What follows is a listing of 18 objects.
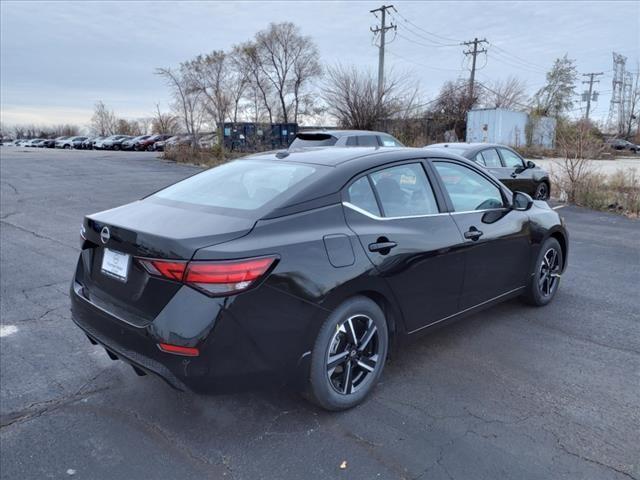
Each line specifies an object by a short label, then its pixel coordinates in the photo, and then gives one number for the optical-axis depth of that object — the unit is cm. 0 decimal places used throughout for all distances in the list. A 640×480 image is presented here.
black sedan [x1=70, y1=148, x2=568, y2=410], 244
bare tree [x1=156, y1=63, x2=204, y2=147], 5184
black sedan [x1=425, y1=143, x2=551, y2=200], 1004
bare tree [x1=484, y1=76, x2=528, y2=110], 4241
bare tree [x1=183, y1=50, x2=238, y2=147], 4950
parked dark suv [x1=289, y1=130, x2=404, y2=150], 1101
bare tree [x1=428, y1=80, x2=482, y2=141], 3690
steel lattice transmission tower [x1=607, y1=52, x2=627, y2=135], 5747
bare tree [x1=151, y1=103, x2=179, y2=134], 6681
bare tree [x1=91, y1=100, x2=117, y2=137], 9419
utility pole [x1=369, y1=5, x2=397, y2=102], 2945
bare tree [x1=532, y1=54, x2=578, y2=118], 4753
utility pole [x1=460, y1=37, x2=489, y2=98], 4250
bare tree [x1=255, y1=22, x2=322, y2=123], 4931
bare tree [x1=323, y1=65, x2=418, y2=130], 2947
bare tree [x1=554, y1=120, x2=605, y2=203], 1170
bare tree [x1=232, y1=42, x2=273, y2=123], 4972
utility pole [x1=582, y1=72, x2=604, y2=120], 7291
